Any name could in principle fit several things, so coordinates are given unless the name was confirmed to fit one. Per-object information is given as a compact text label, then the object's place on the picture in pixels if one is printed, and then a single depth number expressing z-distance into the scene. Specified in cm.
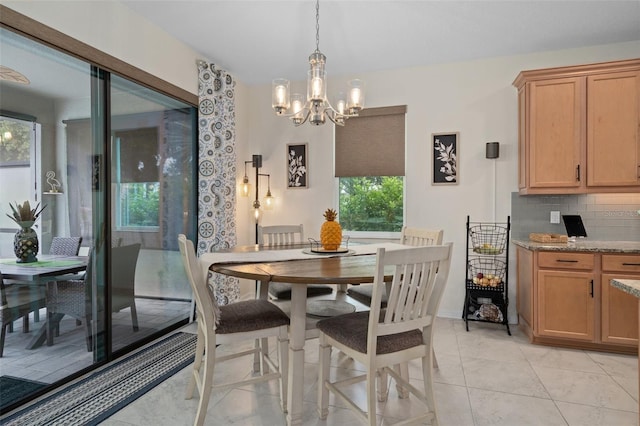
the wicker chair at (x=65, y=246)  237
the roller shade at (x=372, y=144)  399
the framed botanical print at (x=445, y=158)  380
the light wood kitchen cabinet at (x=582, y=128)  301
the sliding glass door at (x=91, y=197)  213
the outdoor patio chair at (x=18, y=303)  205
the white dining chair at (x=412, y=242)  262
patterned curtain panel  367
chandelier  219
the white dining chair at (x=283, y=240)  276
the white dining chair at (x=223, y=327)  183
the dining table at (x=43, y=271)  211
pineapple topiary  214
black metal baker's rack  344
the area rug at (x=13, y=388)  206
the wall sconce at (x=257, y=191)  421
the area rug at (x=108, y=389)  199
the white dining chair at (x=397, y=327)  163
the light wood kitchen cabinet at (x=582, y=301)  283
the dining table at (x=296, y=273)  170
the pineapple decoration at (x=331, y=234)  246
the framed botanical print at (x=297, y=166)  430
